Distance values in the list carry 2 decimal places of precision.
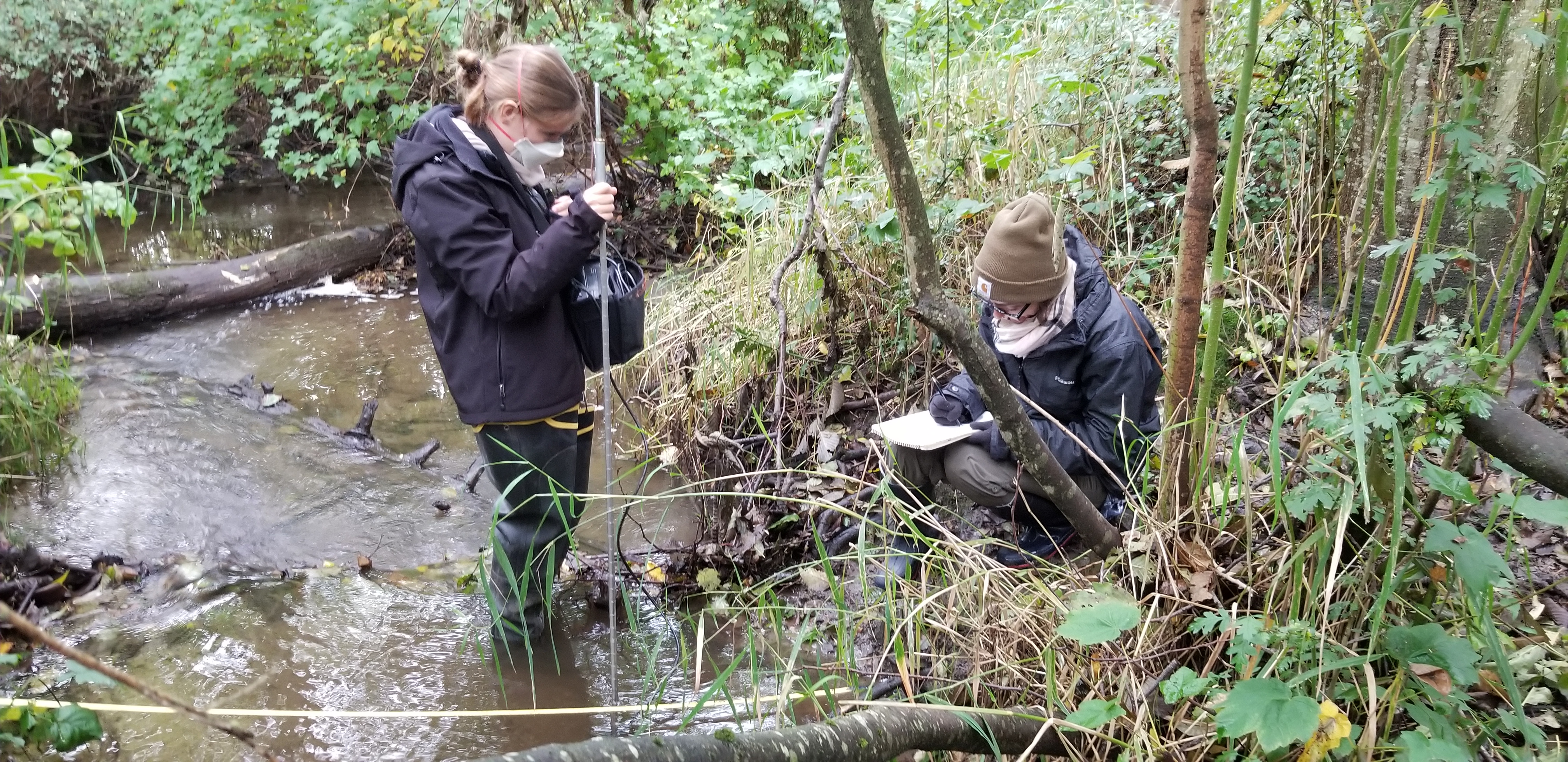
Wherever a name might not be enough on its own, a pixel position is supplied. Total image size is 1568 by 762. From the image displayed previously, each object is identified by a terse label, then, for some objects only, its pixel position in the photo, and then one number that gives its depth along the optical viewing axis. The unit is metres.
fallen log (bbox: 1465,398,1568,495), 1.65
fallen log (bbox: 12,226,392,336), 6.13
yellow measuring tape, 2.19
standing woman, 2.43
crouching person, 2.82
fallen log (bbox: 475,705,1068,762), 1.25
